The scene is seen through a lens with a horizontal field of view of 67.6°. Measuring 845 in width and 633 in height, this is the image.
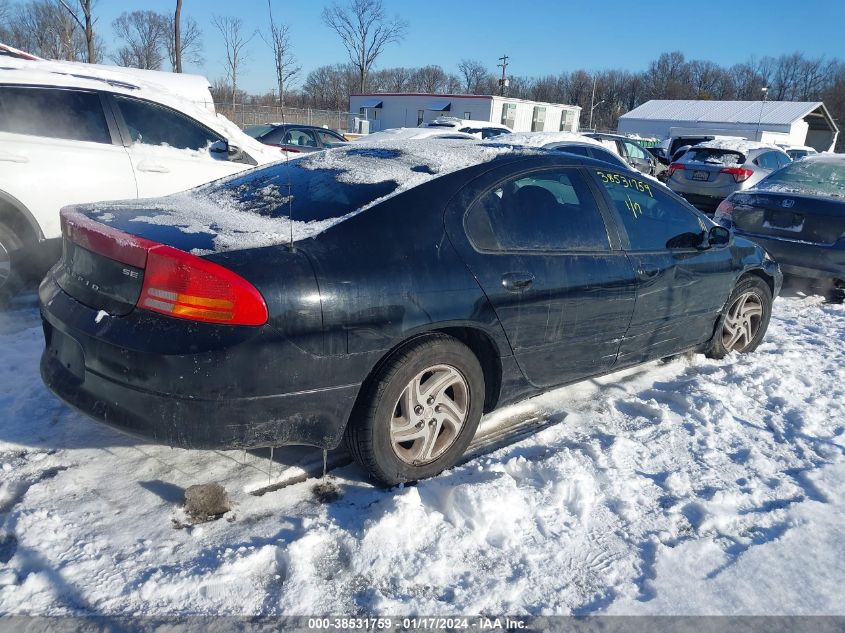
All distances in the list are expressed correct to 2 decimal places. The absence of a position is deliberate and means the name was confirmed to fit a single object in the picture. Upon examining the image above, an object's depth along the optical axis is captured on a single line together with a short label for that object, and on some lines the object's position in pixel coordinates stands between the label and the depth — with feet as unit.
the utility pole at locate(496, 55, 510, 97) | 211.61
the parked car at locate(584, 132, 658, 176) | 51.66
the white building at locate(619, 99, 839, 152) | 161.79
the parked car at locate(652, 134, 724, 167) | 77.18
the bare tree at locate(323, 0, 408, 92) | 192.03
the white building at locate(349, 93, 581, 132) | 159.94
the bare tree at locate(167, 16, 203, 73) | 100.37
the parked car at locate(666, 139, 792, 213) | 40.09
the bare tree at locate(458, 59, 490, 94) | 296.92
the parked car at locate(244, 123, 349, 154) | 47.37
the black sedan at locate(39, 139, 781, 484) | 7.70
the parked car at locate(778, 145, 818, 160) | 74.90
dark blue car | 21.59
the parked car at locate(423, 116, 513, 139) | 58.49
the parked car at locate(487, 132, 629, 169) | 34.06
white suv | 15.25
